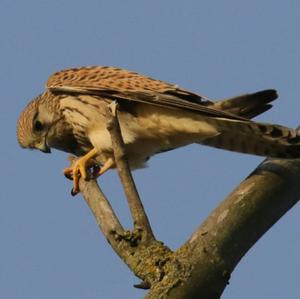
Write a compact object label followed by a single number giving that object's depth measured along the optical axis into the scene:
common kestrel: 9.91
